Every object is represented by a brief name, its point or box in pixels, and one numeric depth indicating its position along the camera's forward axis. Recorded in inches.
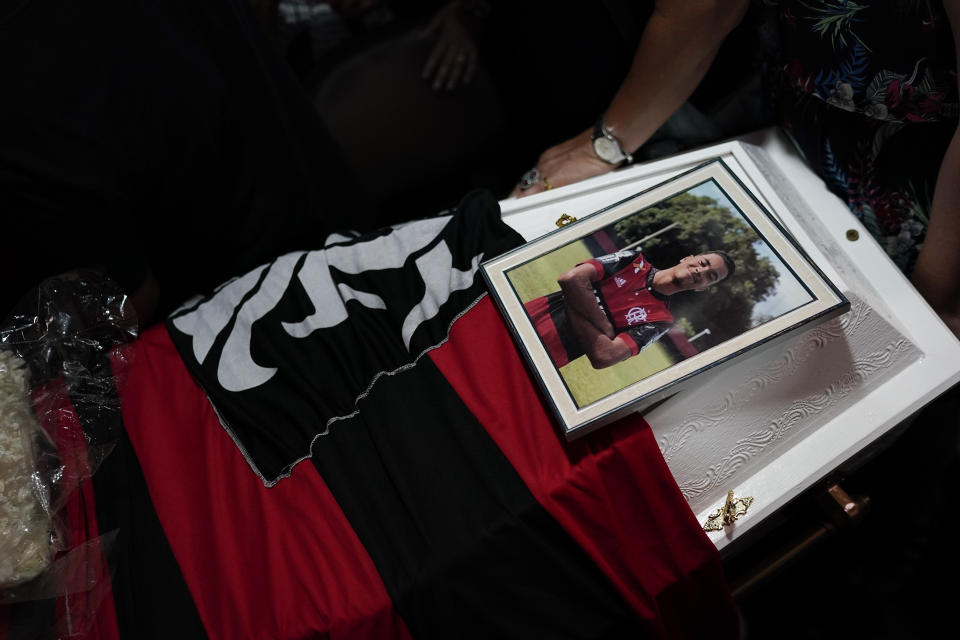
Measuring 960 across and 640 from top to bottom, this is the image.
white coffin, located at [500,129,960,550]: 29.6
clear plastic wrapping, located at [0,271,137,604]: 25.9
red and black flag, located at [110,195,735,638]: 27.6
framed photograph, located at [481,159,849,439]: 27.7
